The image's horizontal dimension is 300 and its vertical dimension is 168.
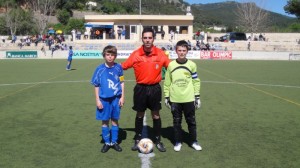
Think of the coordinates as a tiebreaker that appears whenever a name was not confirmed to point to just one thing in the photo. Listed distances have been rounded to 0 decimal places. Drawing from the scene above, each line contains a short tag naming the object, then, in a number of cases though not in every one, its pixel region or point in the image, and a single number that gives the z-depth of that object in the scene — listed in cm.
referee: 615
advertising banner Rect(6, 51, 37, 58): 3866
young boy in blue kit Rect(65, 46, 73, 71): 2388
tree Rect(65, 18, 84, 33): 8426
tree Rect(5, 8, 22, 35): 7131
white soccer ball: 617
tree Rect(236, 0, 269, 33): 7012
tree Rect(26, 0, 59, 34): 7036
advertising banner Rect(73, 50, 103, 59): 3881
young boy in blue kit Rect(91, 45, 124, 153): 614
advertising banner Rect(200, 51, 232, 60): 3859
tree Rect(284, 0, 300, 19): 6838
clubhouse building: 5693
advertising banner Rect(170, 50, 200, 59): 3830
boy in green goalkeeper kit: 618
